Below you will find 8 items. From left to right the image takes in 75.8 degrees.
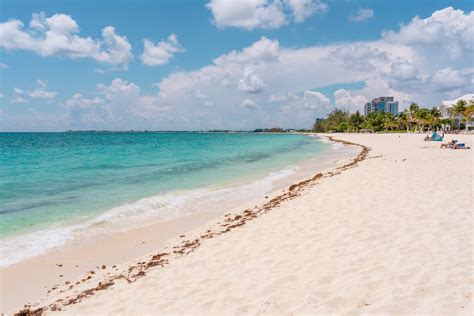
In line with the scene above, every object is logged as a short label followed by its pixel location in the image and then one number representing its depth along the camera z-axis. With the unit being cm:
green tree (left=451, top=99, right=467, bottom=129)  8025
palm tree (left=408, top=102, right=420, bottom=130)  10319
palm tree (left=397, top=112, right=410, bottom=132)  10861
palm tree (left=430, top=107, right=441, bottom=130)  9138
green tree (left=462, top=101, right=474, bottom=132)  7556
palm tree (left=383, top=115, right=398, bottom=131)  11562
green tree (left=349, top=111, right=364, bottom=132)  14588
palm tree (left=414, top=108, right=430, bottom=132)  9394
